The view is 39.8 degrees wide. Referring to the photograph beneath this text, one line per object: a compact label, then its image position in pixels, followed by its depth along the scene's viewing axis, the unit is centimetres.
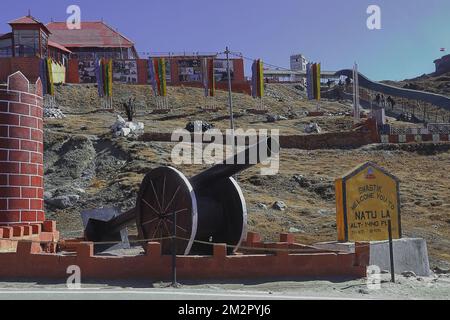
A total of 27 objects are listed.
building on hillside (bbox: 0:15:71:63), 6062
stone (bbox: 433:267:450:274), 1696
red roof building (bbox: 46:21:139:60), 7094
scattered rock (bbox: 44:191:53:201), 3014
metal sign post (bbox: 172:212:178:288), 1222
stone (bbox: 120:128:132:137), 4144
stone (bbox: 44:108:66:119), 5149
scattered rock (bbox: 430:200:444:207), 2937
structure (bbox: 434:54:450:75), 12126
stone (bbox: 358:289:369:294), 1155
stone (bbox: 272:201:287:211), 2807
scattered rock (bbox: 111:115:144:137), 4159
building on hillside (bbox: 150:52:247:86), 6756
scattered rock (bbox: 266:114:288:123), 5439
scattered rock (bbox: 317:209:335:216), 2741
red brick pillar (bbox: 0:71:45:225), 1702
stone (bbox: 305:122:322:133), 4741
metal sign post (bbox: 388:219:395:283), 1262
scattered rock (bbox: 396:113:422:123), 5984
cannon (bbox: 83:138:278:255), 1363
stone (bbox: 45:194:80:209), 2958
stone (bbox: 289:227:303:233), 2442
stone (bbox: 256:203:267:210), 2795
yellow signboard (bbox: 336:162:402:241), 1544
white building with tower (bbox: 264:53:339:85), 8700
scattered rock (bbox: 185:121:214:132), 4516
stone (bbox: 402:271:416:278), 1395
